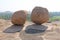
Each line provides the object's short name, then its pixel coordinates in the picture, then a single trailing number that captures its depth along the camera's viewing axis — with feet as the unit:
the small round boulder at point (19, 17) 10.99
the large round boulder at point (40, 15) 10.22
